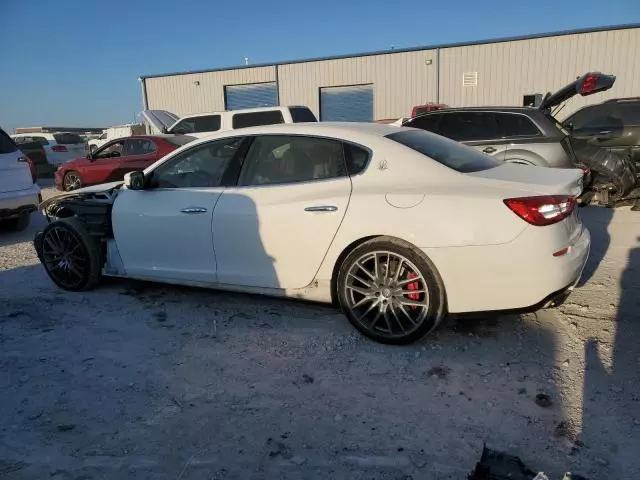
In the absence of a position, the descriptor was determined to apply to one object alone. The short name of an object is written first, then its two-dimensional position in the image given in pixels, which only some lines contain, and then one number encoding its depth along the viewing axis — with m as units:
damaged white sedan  3.16
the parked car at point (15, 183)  7.34
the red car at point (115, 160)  11.38
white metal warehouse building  19.52
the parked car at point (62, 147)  18.83
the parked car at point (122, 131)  24.26
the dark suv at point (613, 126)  8.98
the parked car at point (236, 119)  12.40
